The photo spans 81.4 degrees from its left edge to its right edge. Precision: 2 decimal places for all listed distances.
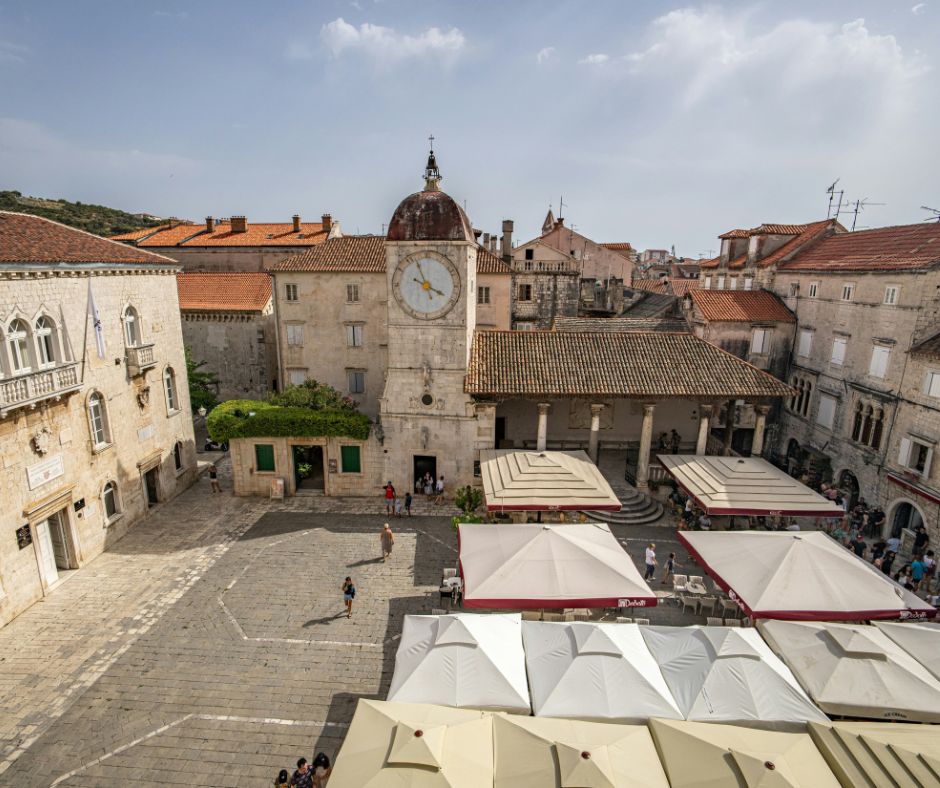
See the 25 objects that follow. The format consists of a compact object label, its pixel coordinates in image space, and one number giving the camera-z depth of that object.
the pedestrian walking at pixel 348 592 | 17.00
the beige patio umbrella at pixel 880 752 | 9.18
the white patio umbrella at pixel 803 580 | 14.13
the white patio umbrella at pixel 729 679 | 10.97
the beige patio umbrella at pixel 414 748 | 9.06
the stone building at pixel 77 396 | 16.97
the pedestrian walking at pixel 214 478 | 25.64
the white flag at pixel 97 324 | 20.09
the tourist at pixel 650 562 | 18.95
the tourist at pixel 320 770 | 10.90
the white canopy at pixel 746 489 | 19.52
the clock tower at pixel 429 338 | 23.11
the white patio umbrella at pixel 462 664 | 11.27
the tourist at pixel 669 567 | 18.75
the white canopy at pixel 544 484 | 19.31
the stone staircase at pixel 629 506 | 23.50
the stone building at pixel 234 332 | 36.94
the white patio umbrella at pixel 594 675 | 11.06
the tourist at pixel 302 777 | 10.74
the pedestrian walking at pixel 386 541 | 20.11
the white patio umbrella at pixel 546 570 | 14.62
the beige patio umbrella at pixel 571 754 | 9.20
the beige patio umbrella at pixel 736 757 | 9.13
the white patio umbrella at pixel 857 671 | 11.21
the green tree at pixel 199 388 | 31.89
